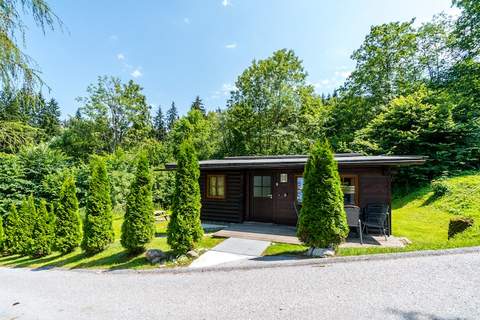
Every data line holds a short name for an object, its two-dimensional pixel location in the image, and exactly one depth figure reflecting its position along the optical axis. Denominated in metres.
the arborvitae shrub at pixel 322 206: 4.96
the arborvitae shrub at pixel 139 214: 5.57
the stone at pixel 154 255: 5.33
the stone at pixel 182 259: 5.23
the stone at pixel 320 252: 4.93
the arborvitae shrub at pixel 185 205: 5.30
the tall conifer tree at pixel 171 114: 50.66
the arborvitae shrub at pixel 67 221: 6.39
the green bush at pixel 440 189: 10.00
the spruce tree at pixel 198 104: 40.70
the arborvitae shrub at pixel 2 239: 7.28
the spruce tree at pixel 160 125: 44.66
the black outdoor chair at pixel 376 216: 6.49
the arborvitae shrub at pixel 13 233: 7.00
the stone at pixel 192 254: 5.44
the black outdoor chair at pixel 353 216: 6.12
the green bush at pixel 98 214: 6.01
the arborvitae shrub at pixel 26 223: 6.93
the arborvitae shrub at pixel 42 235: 6.68
